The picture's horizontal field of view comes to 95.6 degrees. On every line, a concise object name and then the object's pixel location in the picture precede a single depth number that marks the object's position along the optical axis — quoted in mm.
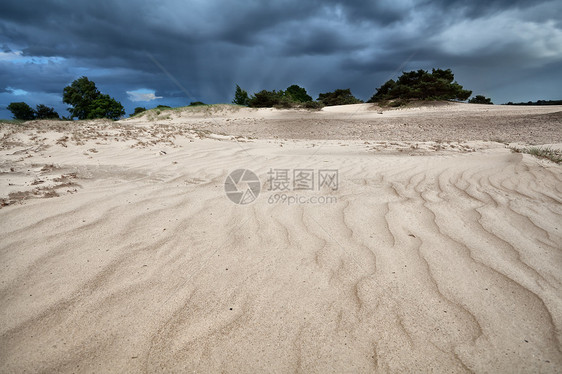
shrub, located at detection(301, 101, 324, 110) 18906
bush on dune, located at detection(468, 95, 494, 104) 22231
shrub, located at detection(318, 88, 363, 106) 24062
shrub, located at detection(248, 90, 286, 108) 21891
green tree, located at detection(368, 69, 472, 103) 19641
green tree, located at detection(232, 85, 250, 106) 28906
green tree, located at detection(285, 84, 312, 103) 32938
